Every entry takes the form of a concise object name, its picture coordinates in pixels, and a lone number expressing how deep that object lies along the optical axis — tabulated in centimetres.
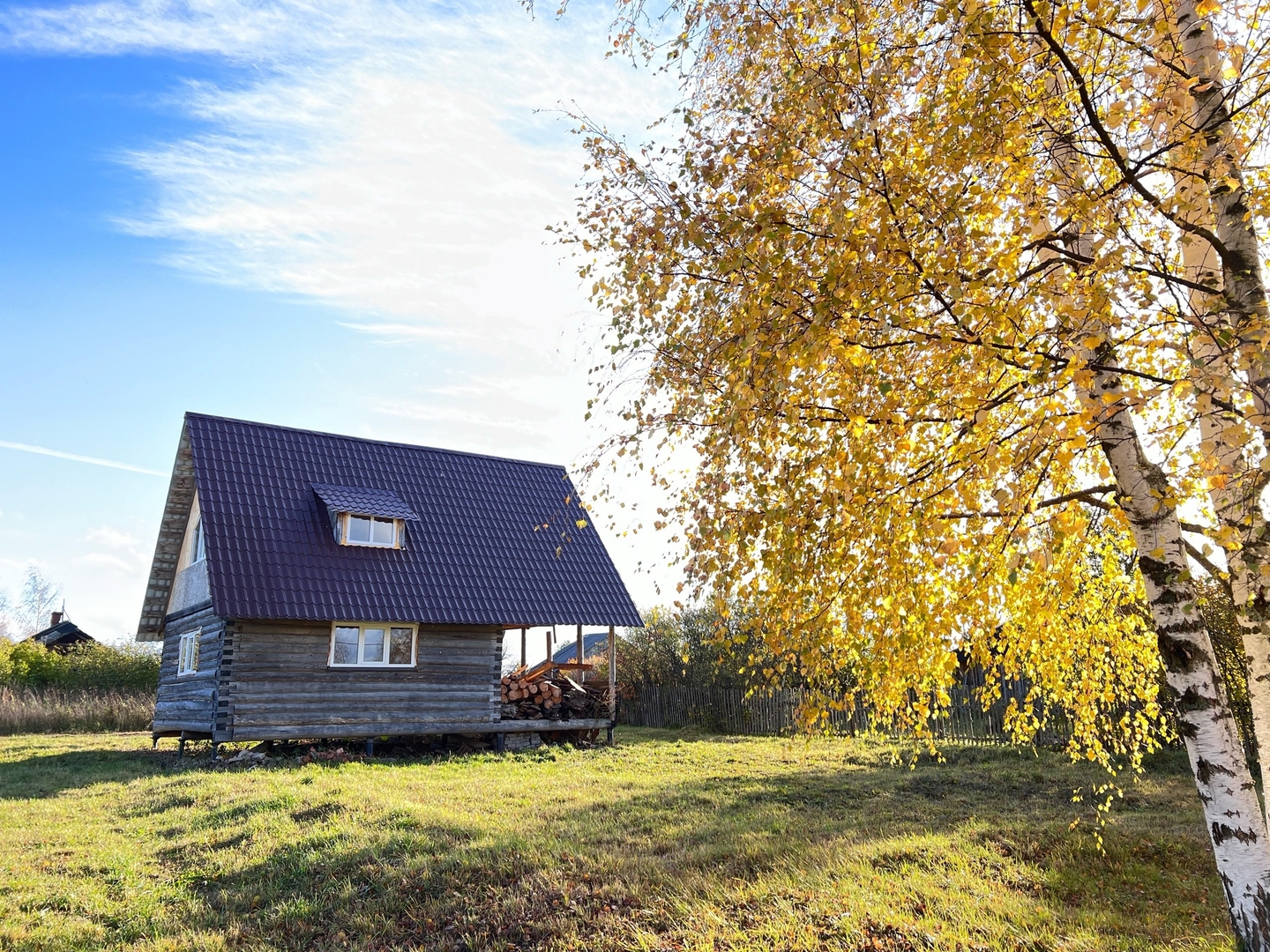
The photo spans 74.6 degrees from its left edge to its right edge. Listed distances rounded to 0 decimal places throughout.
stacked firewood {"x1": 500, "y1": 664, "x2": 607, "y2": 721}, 1873
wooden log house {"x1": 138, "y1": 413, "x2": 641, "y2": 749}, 1614
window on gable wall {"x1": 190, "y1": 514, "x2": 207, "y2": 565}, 1848
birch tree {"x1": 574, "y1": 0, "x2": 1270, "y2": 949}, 354
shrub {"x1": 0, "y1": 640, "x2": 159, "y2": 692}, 2750
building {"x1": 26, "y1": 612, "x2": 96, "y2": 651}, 3794
